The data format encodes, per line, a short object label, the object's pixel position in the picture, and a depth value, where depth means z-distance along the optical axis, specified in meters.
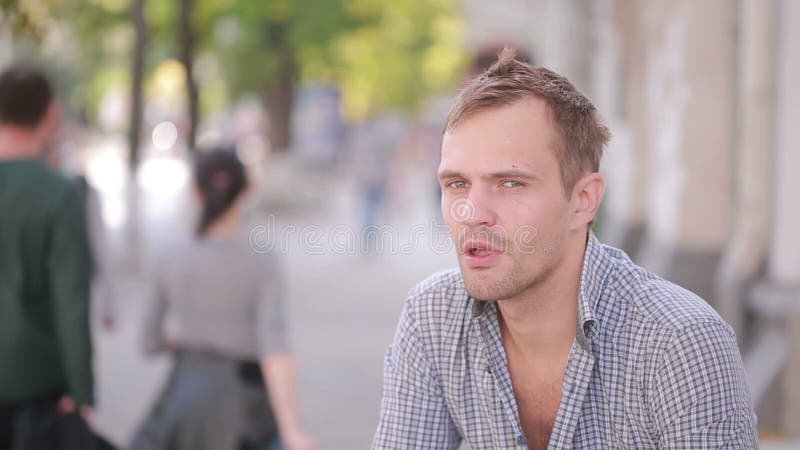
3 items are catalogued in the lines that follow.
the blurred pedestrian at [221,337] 4.71
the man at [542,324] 2.41
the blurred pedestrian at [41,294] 4.37
